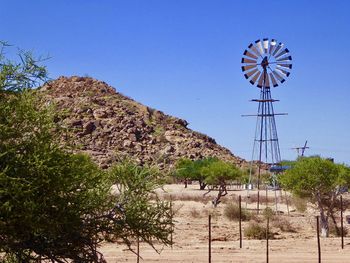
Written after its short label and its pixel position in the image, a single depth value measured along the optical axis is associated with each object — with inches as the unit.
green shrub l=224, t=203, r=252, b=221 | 1577.3
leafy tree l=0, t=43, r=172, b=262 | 406.3
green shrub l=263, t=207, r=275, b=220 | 1544.0
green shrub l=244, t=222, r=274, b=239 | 1274.6
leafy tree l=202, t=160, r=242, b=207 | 2406.5
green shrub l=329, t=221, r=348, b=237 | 1326.3
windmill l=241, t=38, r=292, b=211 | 2003.0
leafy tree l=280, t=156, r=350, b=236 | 1333.7
